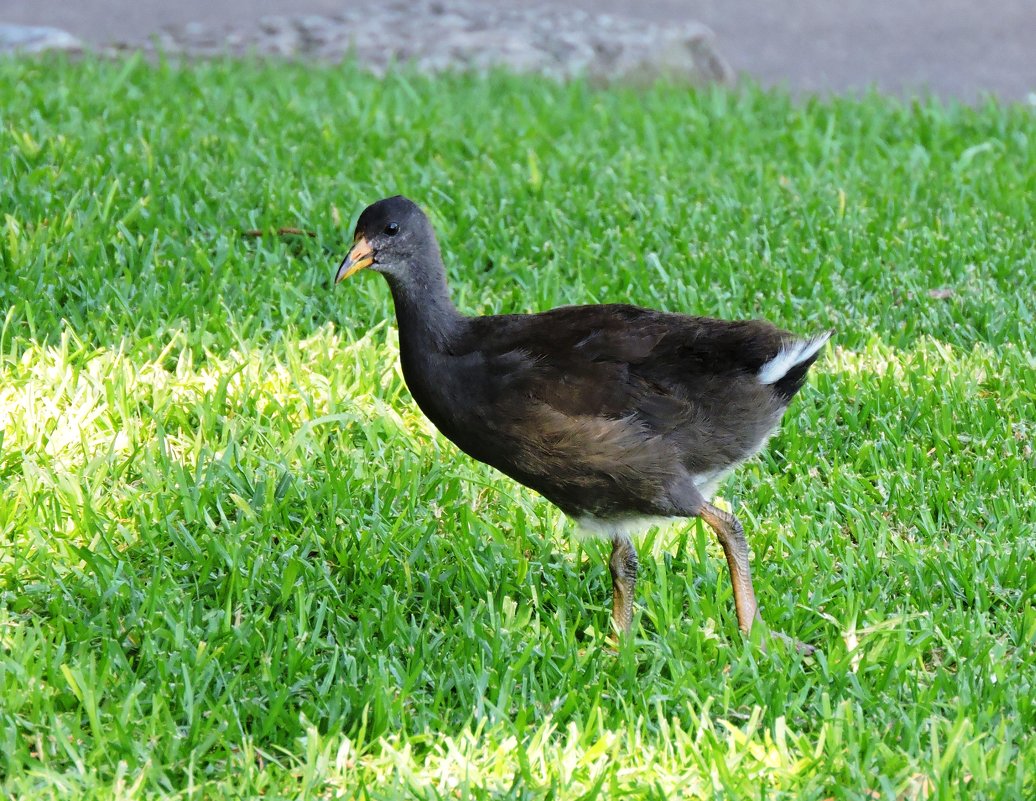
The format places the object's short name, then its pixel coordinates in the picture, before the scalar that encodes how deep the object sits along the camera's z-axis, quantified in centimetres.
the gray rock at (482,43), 1947
